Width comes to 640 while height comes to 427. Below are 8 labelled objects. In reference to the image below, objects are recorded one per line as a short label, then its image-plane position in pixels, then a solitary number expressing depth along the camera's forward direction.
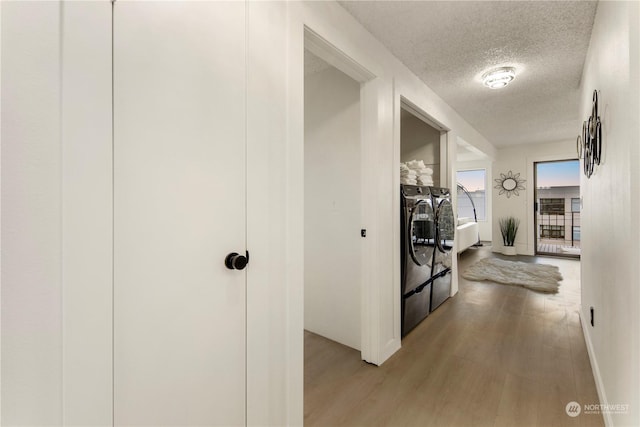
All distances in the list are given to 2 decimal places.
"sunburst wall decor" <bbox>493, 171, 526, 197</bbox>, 6.39
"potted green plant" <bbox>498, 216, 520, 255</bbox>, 6.27
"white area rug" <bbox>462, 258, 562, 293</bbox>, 3.89
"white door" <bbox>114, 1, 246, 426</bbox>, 0.85
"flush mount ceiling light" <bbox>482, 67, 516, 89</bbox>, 2.62
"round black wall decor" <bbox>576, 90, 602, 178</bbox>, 1.76
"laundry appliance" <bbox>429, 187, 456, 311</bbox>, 2.99
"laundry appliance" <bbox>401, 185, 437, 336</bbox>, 2.45
